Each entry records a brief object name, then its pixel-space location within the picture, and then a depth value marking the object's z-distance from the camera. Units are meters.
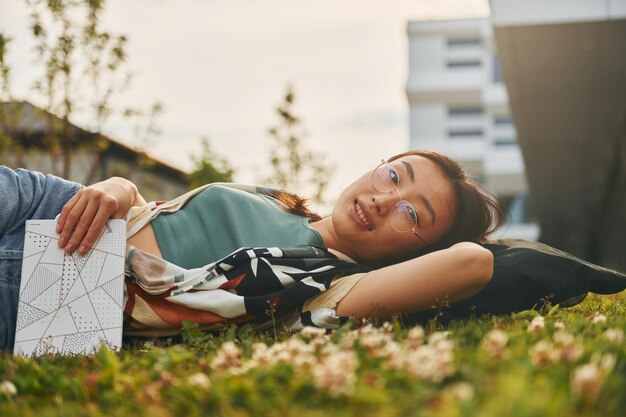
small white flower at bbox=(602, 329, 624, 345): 2.16
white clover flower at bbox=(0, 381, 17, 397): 2.14
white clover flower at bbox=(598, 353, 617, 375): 1.70
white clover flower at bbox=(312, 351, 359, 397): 1.71
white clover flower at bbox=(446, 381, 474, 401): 1.52
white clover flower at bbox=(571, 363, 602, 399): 1.59
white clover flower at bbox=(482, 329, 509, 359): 1.91
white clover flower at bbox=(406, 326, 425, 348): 2.20
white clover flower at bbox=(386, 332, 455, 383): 1.77
